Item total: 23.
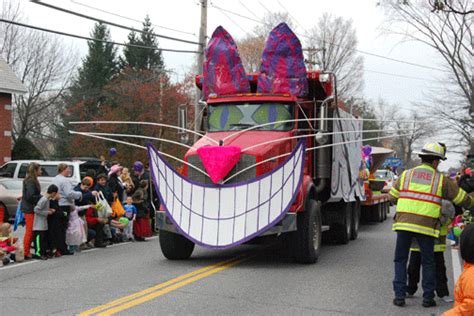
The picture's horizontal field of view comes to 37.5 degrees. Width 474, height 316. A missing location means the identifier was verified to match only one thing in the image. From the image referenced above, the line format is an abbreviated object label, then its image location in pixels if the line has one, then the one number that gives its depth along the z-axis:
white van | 20.31
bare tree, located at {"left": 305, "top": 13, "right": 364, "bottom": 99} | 55.47
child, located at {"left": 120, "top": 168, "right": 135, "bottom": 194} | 16.56
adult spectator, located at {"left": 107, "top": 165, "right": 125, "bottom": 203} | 15.15
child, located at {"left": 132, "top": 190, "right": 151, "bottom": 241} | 16.05
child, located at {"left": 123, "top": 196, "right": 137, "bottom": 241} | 15.60
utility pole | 23.42
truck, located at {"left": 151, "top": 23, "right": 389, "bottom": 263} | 11.33
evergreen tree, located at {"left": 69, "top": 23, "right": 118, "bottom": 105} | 59.77
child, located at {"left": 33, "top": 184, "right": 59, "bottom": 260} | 12.42
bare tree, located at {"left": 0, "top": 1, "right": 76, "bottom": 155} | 44.00
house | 33.19
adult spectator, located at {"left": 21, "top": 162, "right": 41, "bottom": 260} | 12.56
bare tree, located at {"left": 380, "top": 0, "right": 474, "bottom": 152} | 34.50
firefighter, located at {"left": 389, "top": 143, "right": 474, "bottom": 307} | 8.09
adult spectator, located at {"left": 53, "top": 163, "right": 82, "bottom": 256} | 12.78
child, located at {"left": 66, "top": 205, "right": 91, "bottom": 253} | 13.16
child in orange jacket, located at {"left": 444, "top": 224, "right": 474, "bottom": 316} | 4.91
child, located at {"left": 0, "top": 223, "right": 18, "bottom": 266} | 11.70
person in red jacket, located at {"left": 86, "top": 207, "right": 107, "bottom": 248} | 14.07
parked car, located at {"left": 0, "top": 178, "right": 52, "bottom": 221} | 20.21
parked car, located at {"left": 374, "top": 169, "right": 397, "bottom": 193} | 29.91
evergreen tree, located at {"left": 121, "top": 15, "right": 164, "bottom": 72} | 62.66
